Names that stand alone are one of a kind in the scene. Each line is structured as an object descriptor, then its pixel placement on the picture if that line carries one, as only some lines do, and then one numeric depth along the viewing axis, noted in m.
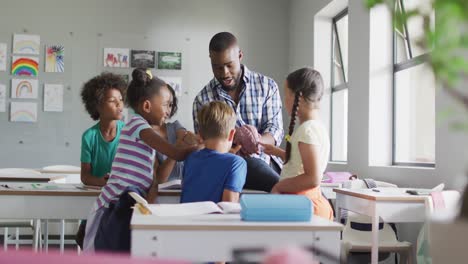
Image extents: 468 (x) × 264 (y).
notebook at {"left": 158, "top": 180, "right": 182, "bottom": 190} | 2.81
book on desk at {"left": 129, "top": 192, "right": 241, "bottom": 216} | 1.87
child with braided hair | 2.39
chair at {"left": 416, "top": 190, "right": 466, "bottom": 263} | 3.02
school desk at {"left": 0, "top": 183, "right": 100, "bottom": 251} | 2.70
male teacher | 3.02
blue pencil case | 1.75
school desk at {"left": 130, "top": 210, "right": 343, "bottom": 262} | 1.65
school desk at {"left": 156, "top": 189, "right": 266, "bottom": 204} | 2.71
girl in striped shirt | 2.50
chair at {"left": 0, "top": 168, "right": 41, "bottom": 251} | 4.33
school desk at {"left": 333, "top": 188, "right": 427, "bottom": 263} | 3.30
